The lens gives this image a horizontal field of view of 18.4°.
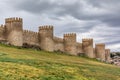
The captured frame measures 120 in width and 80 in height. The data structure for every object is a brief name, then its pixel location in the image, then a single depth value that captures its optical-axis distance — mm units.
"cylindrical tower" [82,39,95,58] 77312
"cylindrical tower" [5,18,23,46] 55281
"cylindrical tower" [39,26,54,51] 62250
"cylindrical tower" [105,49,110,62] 89919
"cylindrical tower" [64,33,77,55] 69812
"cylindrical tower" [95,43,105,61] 84250
